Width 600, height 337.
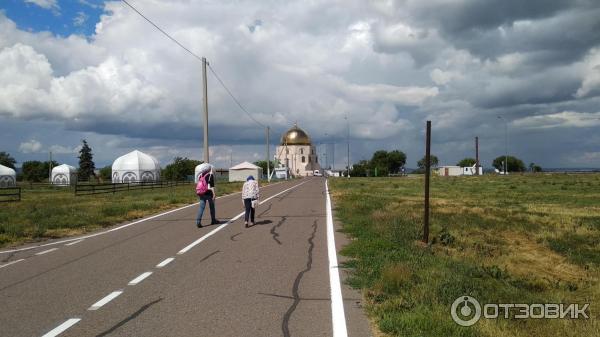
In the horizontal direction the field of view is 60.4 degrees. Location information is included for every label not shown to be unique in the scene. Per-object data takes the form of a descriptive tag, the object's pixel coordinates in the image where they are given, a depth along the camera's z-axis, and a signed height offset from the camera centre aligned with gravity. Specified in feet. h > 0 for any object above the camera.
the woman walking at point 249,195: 49.90 -1.65
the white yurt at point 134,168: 281.74 +5.88
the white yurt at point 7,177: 294.05 +1.38
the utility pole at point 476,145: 315.60 +19.24
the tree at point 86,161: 393.09 +13.79
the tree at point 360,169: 539.70 +9.25
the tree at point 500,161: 638.53 +19.52
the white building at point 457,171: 437.87 +5.13
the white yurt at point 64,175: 328.70 +2.66
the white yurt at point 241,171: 345.35 +4.89
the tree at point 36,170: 492.95 +9.05
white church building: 599.98 +30.17
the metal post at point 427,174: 37.27 +0.23
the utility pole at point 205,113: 118.32 +14.99
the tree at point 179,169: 439.63 +8.23
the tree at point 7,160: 477.12 +18.12
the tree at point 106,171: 489.34 +7.89
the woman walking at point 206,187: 50.75 -0.87
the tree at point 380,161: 558.40 +18.39
